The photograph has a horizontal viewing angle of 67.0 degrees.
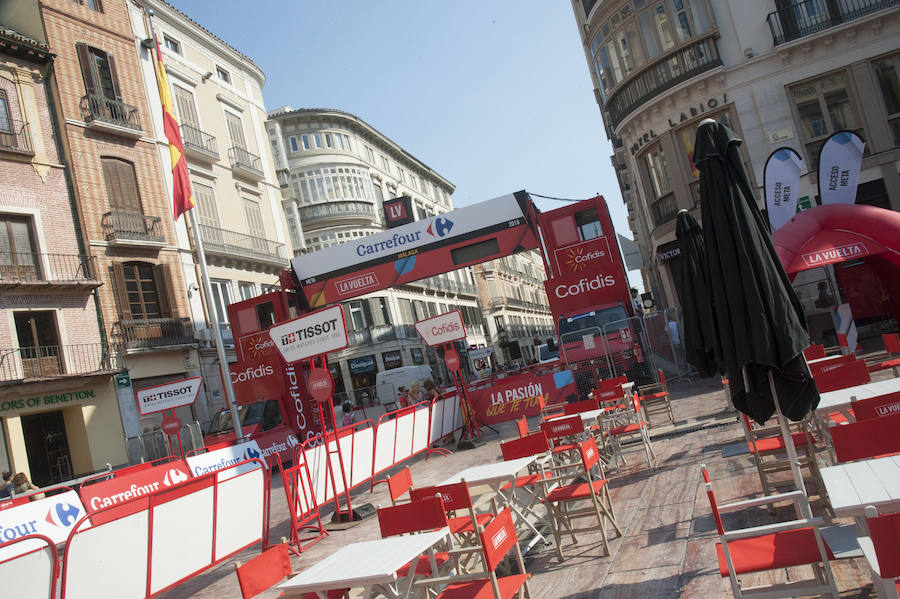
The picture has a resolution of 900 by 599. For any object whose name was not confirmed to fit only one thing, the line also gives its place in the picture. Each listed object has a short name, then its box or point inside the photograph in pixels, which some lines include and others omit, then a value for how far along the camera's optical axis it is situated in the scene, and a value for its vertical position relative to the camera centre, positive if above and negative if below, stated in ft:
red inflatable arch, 40.19 +1.73
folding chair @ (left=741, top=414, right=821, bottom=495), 19.36 -4.93
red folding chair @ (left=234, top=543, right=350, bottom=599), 13.69 -3.44
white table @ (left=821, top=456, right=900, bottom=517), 10.50 -3.72
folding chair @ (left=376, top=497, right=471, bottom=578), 16.07 -3.49
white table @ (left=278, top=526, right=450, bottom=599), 12.82 -3.67
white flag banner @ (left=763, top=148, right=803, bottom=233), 46.91 +6.43
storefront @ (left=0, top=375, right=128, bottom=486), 71.61 +2.32
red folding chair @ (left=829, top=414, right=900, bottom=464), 13.56 -3.50
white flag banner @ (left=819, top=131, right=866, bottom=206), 46.52 +6.79
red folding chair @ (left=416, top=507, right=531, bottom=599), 13.44 -4.55
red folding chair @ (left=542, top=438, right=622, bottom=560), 19.97 -4.95
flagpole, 54.06 +4.91
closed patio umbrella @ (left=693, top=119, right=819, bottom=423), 14.74 -0.22
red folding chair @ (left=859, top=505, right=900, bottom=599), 8.95 -3.69
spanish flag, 55.16 +21.78
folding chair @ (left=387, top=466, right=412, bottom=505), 20.63 -3.40
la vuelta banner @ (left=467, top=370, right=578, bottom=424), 50.90 -4.01
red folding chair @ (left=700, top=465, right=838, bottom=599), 11.64 -4.83
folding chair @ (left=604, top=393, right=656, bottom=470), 29.48 -4.93
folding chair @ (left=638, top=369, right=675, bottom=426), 39.20 -5.62
